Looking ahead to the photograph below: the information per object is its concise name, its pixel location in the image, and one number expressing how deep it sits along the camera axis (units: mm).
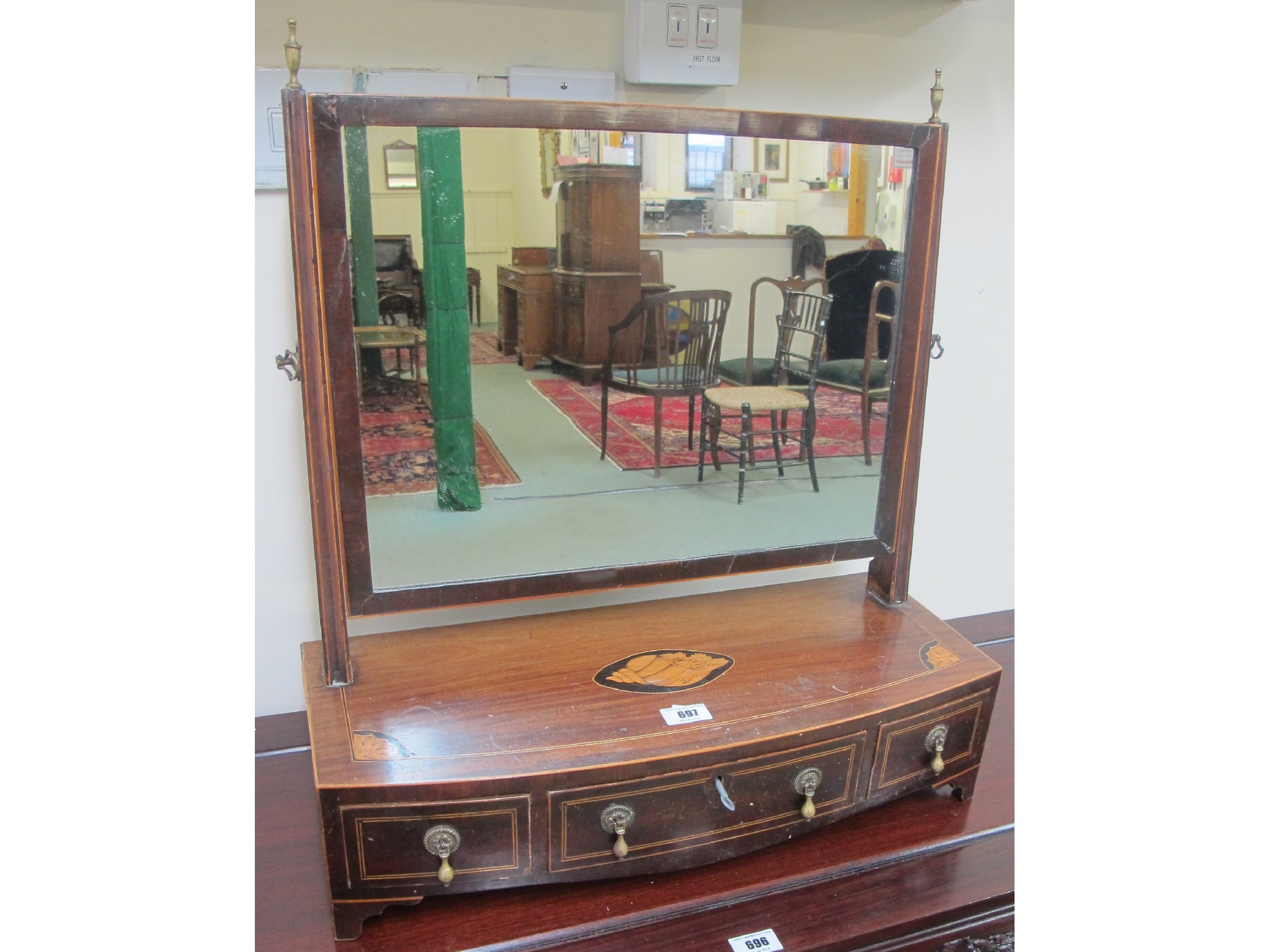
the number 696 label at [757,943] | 1162
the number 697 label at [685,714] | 1236
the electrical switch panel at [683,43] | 1408
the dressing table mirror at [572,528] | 1135
